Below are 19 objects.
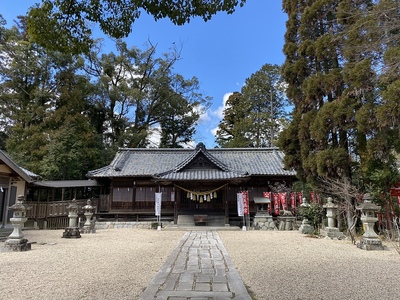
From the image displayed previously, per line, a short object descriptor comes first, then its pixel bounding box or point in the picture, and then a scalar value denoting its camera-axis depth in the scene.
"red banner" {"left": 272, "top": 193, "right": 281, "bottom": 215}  15.77
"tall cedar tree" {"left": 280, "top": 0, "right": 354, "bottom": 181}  10.52
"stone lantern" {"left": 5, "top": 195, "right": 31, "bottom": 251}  7.89
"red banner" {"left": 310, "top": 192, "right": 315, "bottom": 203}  13.32
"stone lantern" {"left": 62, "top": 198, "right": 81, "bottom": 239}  11.00
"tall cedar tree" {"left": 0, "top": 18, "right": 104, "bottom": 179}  20.58
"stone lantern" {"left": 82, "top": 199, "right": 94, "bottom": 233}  13.17
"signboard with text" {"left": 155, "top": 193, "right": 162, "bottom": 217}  15.57
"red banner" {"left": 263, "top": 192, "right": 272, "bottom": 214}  15.88
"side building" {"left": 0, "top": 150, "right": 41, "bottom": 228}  11.80
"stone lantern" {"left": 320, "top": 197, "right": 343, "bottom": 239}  10.40
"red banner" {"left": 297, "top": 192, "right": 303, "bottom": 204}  15.16
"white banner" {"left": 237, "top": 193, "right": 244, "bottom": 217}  15.29
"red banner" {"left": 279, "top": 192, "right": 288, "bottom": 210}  15.08
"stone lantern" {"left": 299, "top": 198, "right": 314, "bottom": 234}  12.28
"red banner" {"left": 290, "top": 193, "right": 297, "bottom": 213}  15.39
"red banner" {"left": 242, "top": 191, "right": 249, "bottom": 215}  15.34
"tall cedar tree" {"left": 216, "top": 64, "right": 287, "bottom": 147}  28.89
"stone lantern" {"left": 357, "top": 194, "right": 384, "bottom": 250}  8.07
